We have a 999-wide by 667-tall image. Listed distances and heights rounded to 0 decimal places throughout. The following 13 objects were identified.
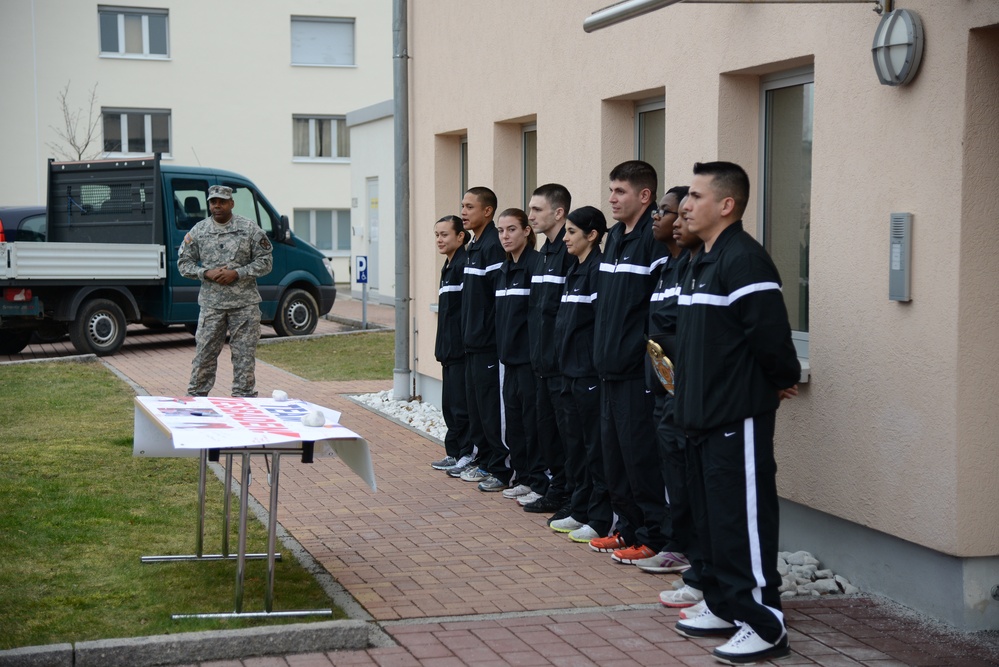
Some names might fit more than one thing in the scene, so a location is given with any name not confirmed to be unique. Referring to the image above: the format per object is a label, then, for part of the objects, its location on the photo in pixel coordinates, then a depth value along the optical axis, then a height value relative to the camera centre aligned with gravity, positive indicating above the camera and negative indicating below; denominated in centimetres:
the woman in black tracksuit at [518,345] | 818 -69
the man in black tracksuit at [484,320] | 874 -55
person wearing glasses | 586 -47
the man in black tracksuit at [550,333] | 762 -57
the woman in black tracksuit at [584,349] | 712 -62
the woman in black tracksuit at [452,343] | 921 -76
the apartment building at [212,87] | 3391 +436
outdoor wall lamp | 546 +85
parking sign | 2256 -53
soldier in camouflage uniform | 1080 -36
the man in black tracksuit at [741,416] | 514 -73
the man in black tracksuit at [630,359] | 655 -62
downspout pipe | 1311 +48
